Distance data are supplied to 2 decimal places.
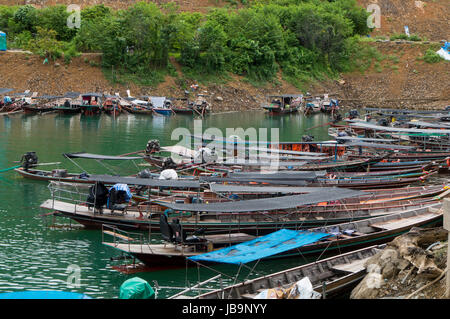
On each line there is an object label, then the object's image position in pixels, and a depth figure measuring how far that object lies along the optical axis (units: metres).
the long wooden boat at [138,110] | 63.91
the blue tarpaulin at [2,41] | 68.94
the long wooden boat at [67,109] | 61.28
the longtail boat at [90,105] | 61.75
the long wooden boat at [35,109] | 59.97
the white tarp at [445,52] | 87.41
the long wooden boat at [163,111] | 64.44
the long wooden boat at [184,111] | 66.12
